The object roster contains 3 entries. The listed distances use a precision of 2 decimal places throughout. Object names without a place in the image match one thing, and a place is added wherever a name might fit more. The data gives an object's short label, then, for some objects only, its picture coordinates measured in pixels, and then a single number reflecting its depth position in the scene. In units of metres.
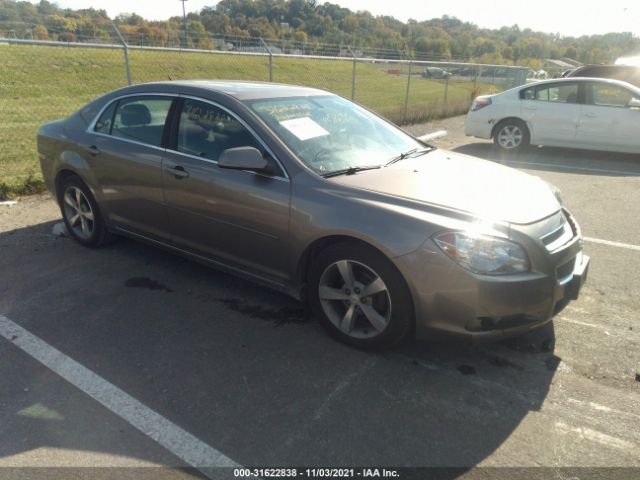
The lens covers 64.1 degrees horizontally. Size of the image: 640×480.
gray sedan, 2.90
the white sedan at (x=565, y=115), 9.21
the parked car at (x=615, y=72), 12.01
